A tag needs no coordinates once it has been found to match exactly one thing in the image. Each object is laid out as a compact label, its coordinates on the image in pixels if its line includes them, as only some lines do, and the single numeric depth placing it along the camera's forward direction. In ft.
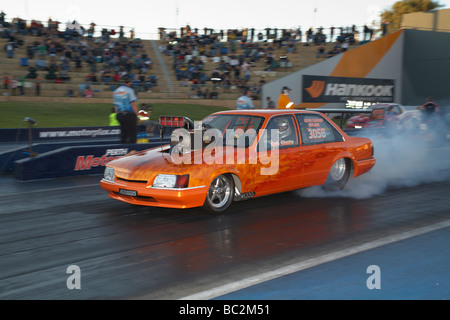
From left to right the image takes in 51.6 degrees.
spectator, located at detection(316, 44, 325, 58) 115.03
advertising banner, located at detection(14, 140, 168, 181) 30.27
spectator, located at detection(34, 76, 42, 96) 81.28
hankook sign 92.17
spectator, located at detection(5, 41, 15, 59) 85.51
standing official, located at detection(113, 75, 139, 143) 36.27
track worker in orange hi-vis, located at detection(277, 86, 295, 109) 42.39
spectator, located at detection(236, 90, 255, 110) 46.24
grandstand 83.51
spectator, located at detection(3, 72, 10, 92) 79.36
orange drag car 19.93
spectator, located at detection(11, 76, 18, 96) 79.30
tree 216.54
